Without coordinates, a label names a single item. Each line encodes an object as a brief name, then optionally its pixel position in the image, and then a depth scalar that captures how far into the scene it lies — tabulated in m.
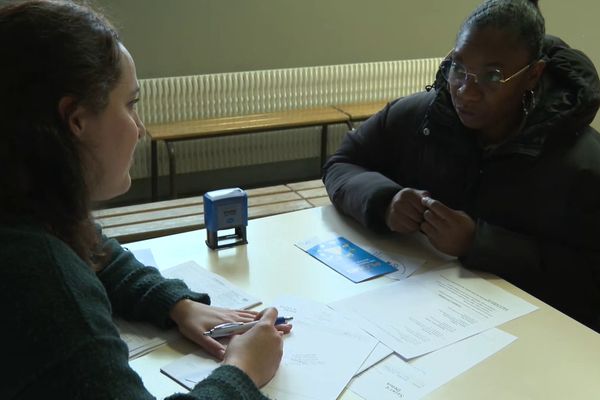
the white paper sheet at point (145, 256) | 1.76
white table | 1.29
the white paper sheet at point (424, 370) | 1.26
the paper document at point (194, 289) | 1.41
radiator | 4.61
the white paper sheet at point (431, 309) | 1.45
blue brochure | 1.75
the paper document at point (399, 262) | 1.75
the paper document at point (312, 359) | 1.25
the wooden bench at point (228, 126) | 4.42
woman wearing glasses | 1.76
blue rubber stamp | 1.83
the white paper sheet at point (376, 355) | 1.33
